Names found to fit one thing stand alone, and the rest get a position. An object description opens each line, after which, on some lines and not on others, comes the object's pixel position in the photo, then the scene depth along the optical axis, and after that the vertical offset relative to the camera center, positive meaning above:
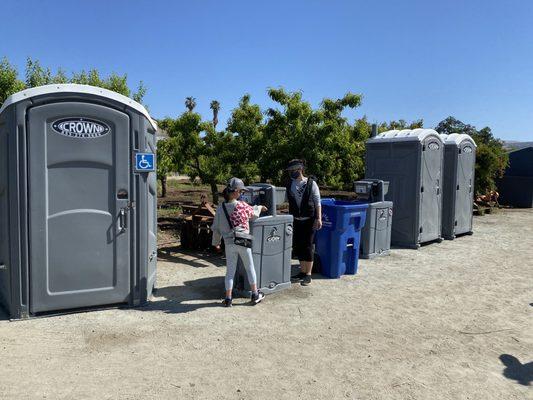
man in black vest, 6.58 -0.64
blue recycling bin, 7.11 -1.11
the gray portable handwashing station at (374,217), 8.49 -0.91
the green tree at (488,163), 16.59 +0.33
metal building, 19.73 -0.39
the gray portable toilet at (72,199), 4.88 -0.39
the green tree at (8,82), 11.30 +2.08
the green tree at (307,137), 10.48 +0.76
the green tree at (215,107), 64.06 +8.79
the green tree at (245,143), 10.80 +0.59
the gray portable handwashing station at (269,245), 5.99 -1.05
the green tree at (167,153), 10.62 +0.32
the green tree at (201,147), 10.76 +0.49
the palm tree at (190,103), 62.39 +9.09
